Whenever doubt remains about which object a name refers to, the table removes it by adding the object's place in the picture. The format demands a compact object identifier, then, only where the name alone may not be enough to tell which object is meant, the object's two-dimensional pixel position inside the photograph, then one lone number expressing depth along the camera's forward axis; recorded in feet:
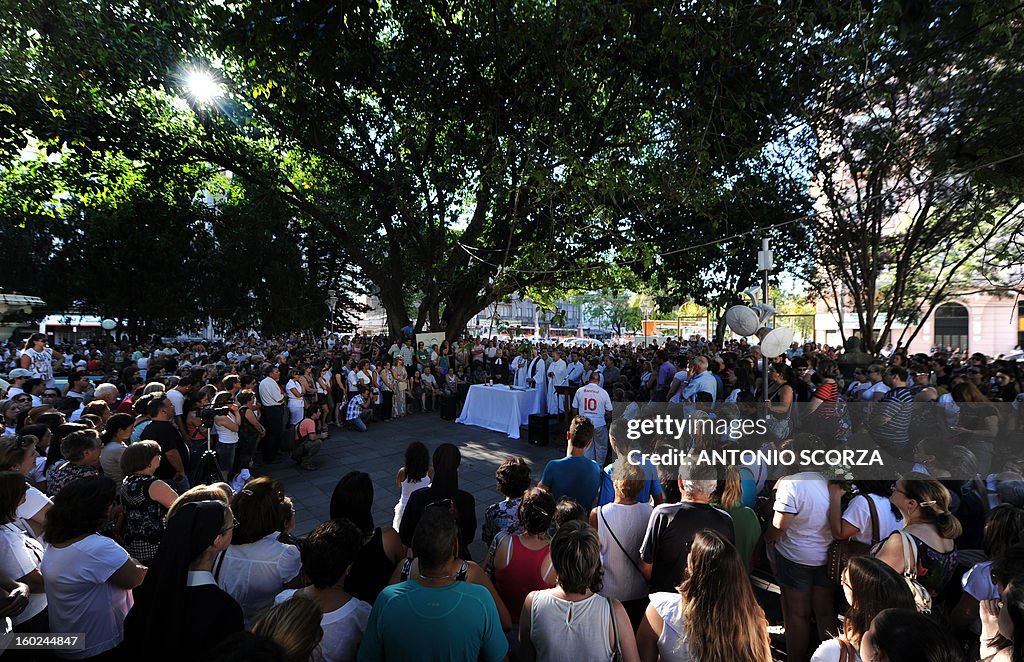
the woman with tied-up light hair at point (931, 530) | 8.55
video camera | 18.13
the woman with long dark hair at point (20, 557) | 8.00
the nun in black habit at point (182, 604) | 6.05
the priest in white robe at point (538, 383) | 35.57
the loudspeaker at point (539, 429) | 31.12
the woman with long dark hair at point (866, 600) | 5.80
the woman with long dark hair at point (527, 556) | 8.61
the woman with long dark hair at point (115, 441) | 13.24
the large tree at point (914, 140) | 22.50
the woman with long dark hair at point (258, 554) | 7.80
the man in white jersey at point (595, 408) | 24.56
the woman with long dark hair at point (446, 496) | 10.75
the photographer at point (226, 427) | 19.36
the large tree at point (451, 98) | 21.38
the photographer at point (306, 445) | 25.35
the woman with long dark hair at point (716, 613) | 5.99
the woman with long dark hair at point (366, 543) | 8.73
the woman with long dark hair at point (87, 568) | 7.53
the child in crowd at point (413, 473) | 12.05
